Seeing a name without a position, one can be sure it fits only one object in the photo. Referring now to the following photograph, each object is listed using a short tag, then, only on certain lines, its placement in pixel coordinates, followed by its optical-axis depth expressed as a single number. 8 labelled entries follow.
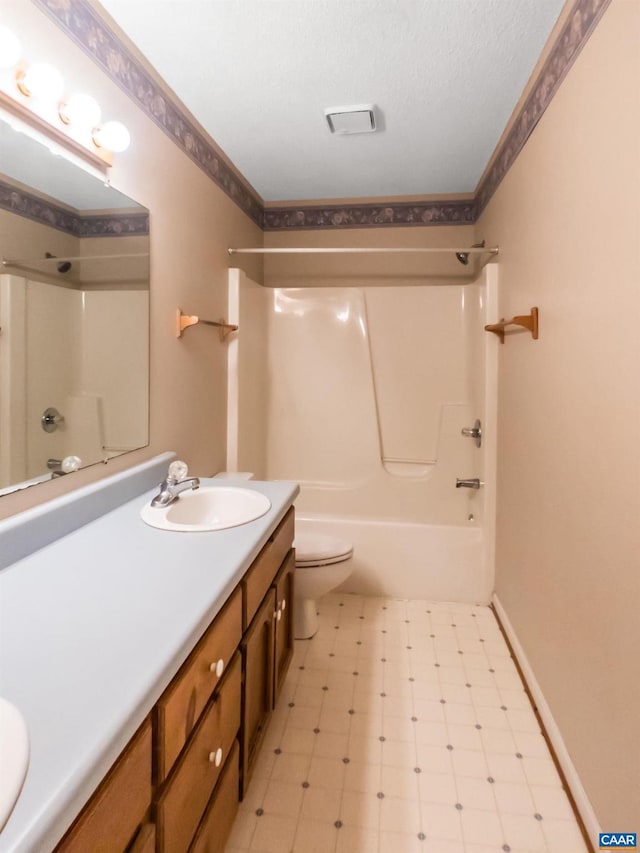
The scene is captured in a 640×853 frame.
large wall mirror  1.08
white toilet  1.96
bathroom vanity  0.54
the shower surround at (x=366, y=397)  2.76
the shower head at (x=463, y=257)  2.76
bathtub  2.38
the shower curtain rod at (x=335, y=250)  2.31
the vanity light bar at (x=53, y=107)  1.04
